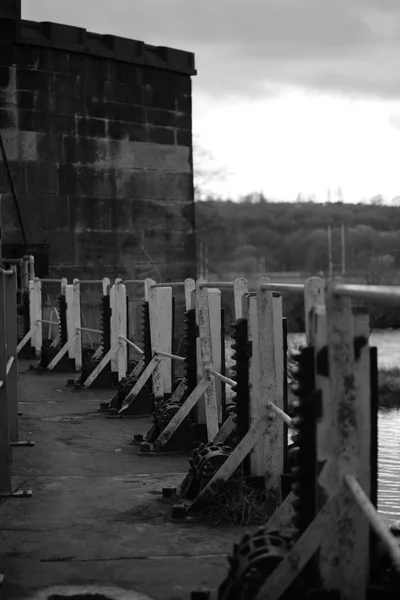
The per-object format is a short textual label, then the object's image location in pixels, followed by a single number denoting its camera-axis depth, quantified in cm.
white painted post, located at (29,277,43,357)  1918
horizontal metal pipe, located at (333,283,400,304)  329
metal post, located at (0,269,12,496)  677
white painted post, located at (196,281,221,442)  837
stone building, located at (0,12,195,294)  2128
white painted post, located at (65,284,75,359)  1688
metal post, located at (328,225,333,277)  11142
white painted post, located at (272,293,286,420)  633
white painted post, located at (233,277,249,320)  756
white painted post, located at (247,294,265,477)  644
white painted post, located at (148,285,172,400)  1077
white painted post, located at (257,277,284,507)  623
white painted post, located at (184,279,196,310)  938
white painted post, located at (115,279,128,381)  1336
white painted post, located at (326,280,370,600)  402
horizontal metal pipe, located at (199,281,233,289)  811
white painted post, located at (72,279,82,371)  1636
